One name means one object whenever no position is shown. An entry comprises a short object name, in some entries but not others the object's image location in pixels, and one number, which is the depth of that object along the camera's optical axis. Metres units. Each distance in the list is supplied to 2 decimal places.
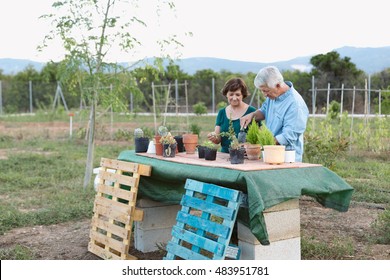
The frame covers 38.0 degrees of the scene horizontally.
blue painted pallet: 3.28
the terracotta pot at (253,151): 3.85
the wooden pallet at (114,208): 4.21
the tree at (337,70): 21.89
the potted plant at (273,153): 3.58
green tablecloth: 3.24
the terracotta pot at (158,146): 4.44
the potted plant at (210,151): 3.93
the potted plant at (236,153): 3.65
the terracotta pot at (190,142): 4.40
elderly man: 3.96
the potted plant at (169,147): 4.26
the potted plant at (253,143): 3.82
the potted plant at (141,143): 4.73
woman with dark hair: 4.46
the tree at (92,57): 7.10
